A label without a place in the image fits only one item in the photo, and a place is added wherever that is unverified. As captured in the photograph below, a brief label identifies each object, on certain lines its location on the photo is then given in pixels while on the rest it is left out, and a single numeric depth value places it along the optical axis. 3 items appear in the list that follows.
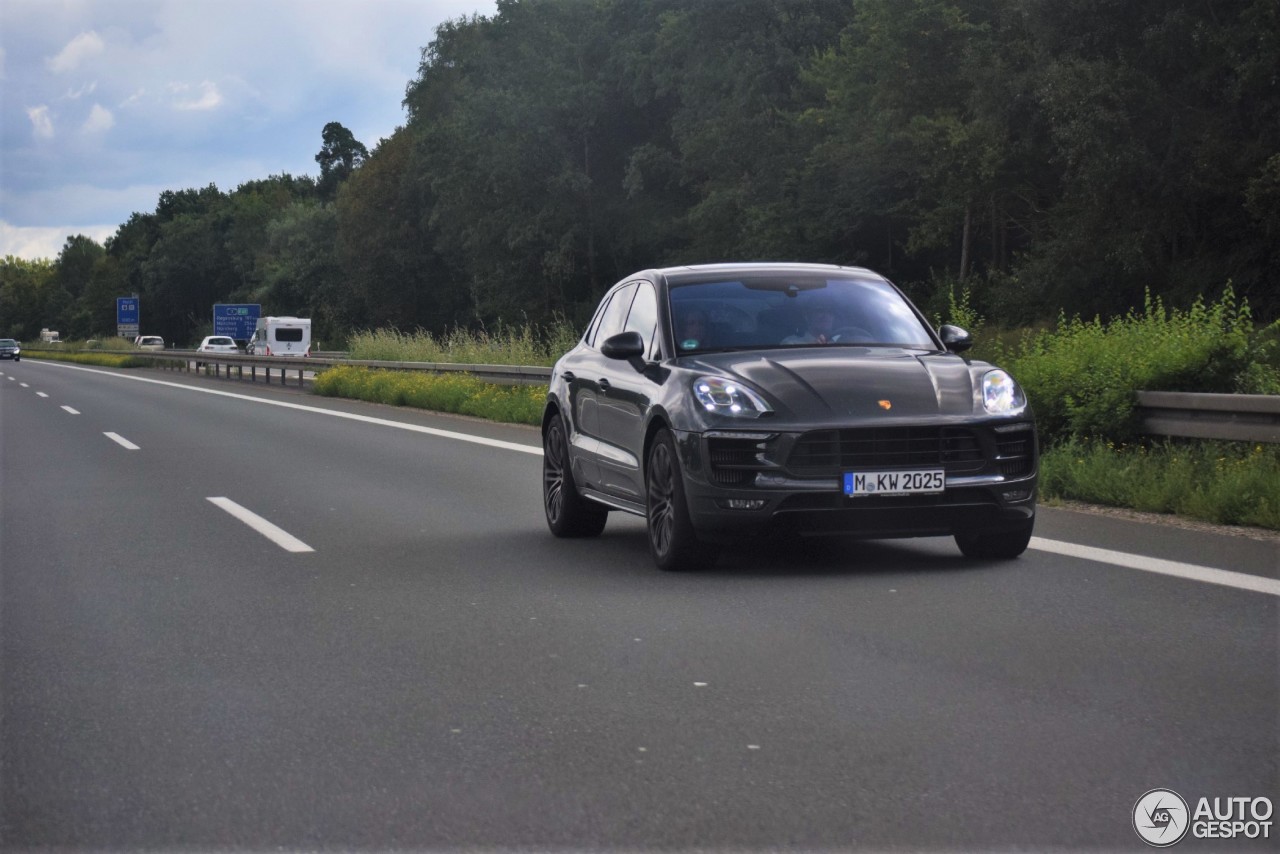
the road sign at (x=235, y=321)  89.19
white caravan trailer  69.31
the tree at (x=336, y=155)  152.75
